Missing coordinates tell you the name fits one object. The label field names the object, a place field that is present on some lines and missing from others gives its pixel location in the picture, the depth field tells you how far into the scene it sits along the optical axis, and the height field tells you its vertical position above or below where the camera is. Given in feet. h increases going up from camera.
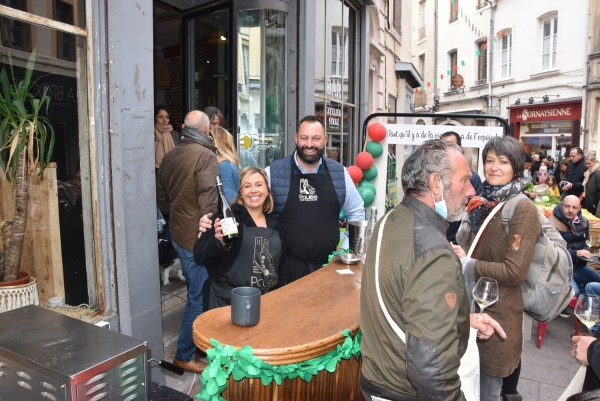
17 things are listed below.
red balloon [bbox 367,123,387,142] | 20.03 +1.29
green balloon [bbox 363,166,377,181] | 20.81 -0.52
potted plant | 9.61 +0.42
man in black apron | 10.96 -0.92
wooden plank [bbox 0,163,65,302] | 10.43 -1.74
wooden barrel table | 6.52 -2.52
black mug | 6.84 -2.17
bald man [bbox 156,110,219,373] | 12.32 -0.98
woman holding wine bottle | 8.95 -1.76
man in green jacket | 5.17 -1.52
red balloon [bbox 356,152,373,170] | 20.27 +0.07
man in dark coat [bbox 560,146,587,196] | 31.65 -0.89
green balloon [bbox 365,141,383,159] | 20.34 +0.59
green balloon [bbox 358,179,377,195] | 20.83 -1.05
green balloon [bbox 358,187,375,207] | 20.22 -1.42
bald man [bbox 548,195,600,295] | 16.47 -2.72
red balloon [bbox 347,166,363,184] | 19.97 -0.49
